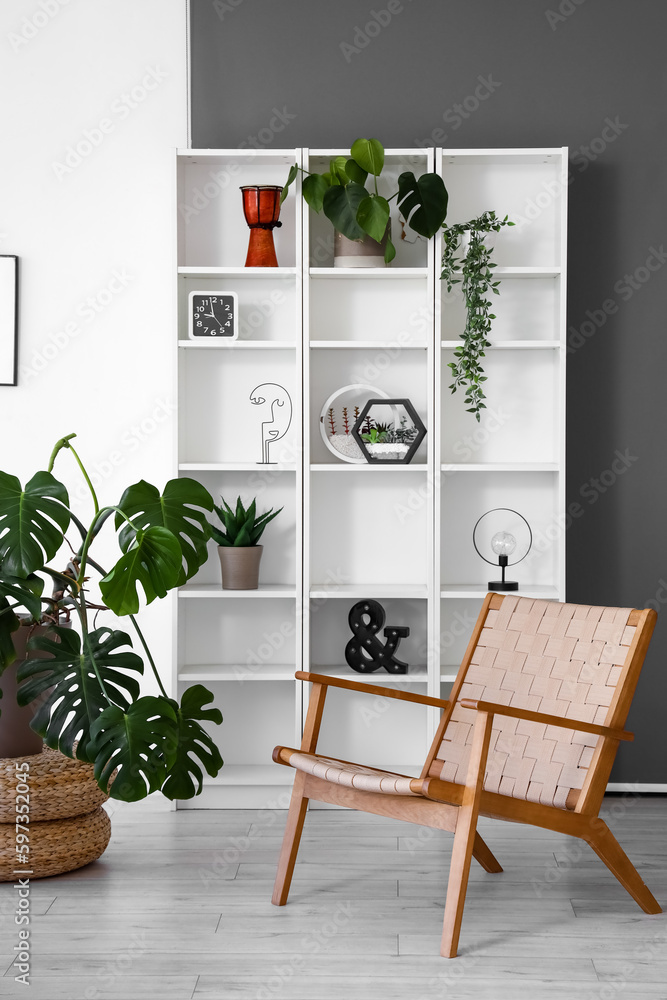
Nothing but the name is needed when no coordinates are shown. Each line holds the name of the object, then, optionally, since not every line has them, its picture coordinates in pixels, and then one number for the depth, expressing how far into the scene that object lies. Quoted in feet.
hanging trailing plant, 10.57
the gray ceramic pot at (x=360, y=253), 10.75
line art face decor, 11.43
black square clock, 10.89
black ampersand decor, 10.84
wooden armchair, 7.20
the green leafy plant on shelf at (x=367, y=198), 10.22
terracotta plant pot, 8.59
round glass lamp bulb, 10.77
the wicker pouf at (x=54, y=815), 8.36
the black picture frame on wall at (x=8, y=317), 11.45
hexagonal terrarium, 10.88
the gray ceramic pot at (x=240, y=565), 10.74
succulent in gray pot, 10.75
